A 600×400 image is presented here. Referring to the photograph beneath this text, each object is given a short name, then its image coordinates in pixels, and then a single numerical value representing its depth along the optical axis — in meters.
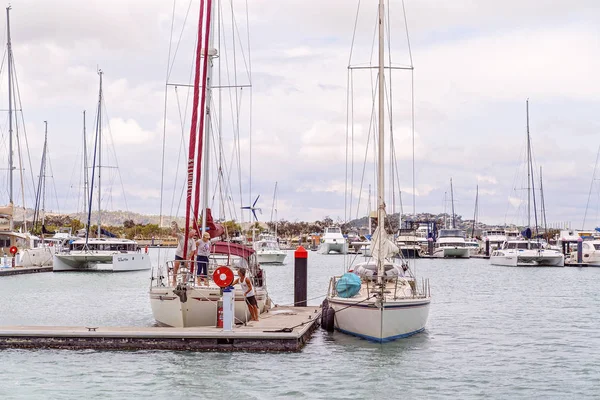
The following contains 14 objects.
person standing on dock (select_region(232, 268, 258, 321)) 24.86
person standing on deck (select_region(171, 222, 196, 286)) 25.28
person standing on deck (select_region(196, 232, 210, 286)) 25.34
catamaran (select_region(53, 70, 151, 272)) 65.44
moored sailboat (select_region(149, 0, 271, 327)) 24.61
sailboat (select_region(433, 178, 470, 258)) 104.88
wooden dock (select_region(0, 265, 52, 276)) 60.66
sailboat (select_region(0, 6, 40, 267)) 64.12
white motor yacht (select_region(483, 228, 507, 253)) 117.61
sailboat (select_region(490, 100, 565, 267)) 79.50
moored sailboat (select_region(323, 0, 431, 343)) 24.05
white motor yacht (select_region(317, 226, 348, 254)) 137.50
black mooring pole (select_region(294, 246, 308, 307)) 30.91
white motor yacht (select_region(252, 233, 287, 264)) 91.06
